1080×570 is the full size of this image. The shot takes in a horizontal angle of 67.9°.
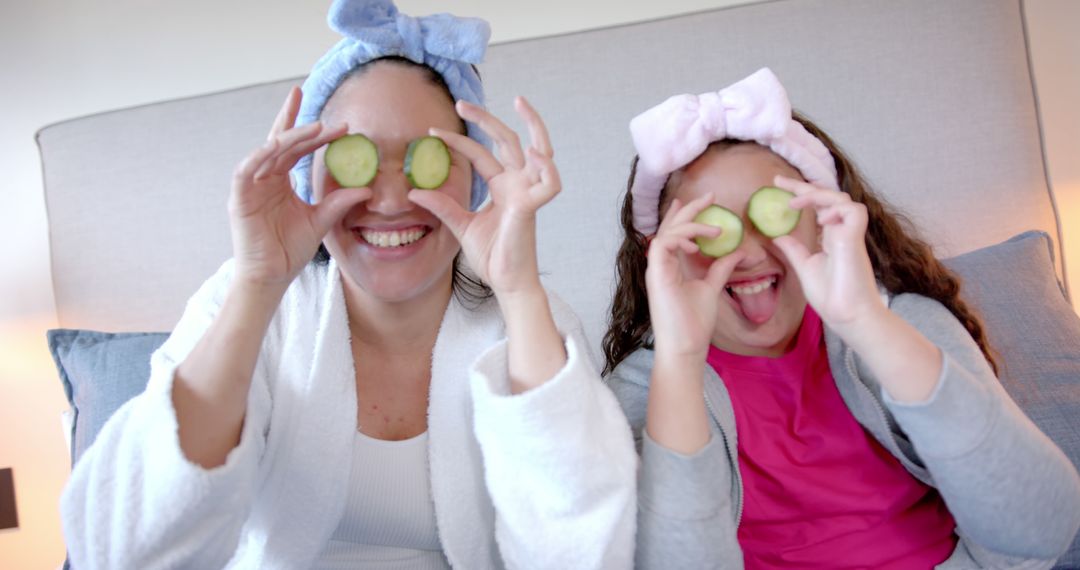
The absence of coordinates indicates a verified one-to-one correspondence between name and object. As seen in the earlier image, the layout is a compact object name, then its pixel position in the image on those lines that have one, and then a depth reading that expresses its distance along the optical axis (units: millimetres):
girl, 1246
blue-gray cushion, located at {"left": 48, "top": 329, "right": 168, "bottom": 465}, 1868
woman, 1216
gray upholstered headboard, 2250
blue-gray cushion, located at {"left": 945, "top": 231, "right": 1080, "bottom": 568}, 1688
